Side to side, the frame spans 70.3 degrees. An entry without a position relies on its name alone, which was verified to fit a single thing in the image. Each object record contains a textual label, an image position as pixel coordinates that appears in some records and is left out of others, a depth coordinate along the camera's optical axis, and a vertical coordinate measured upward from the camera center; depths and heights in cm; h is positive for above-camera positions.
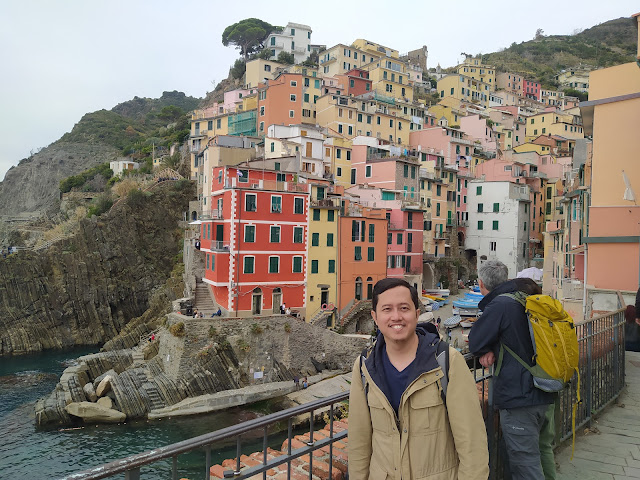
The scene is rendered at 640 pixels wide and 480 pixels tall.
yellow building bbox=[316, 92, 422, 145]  5034 +1250
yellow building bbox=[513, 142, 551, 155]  5954 +1066
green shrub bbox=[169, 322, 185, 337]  2477 -578
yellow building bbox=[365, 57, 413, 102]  6200 +2087
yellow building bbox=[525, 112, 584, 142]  7025 +1639
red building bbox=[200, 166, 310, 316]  2750 -111
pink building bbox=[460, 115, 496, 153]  6134 +1337
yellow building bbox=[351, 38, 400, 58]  7350 +2977
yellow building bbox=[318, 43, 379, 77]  6769 +2545
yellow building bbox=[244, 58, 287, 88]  6638 +2279
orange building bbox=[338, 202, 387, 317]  3188 -181
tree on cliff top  8319 +3518
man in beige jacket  274 -113
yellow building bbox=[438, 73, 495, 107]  7825 +2447
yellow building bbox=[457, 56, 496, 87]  8781 +3040
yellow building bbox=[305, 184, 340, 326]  3039 -202
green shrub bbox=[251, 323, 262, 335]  2597 -593
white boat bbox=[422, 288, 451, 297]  4100 -583
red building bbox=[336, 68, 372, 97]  5953 +1921
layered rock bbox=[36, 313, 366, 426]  2427 -811
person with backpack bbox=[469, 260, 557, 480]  371 -129
